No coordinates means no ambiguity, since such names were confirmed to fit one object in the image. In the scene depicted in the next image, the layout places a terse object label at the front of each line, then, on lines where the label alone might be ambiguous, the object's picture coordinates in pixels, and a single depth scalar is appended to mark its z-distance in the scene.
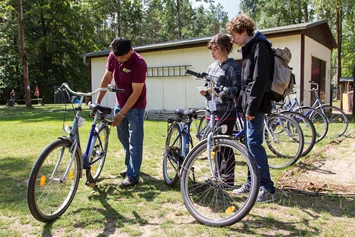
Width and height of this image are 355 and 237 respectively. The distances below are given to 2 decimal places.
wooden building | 9.84
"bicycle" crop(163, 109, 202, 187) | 3.42
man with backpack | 2.77
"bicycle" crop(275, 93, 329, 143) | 5.66
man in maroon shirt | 3.33
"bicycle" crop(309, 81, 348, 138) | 6.25
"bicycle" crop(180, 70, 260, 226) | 2.43
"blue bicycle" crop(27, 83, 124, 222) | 2.49
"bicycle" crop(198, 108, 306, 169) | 4.14
